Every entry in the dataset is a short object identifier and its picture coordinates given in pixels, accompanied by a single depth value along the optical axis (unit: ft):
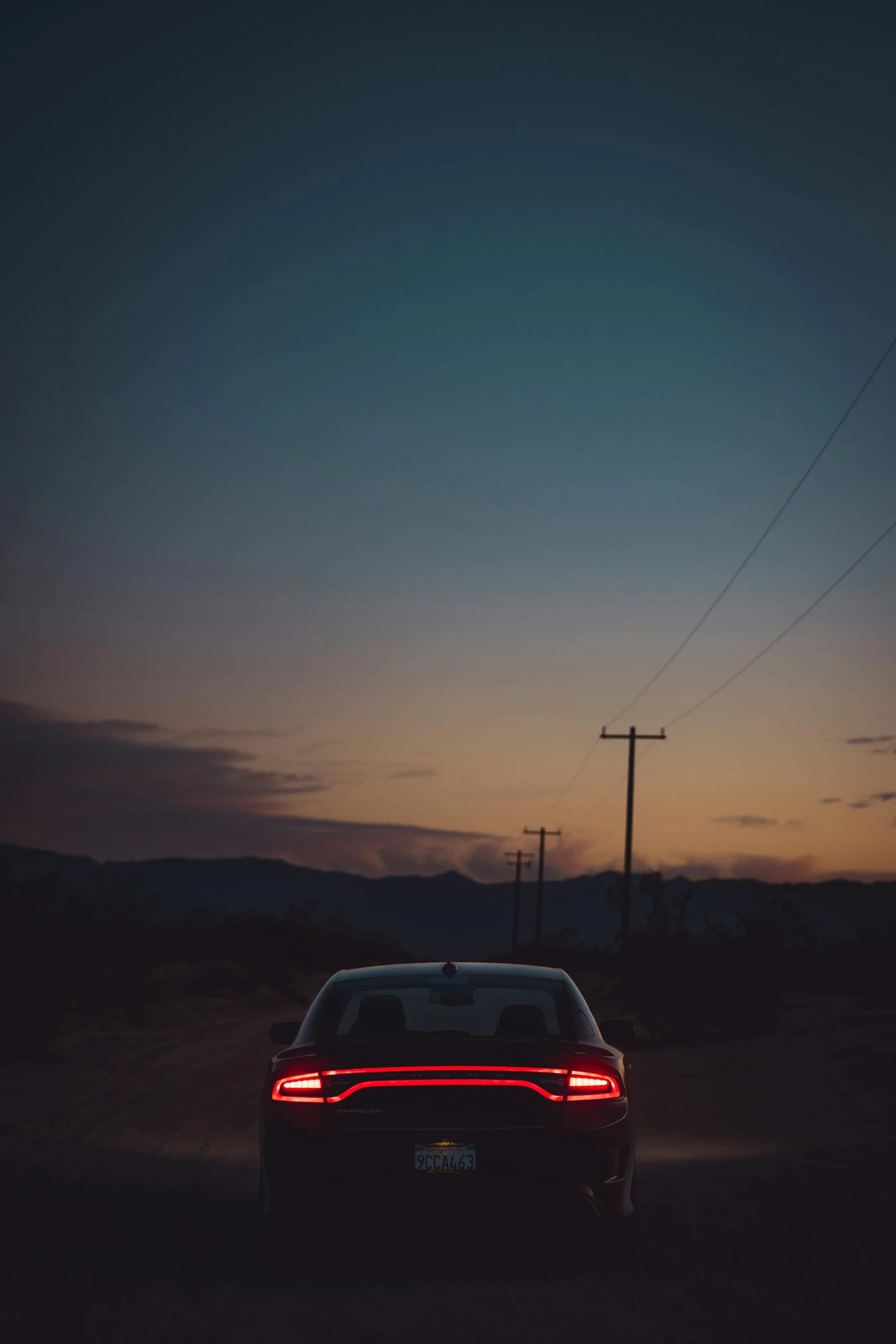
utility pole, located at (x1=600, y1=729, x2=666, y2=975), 132.77
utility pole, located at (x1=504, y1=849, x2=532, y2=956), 240.12
